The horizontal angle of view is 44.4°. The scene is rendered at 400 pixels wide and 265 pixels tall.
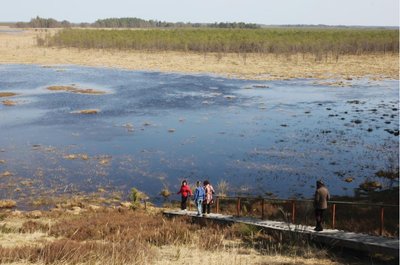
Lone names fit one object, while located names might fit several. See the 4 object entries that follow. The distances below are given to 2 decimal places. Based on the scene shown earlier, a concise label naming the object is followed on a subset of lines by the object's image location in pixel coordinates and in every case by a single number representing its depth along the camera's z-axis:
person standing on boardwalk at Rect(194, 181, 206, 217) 18.43
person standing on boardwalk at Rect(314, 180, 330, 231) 14.74
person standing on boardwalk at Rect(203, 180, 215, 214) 18.50
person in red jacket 19.62
